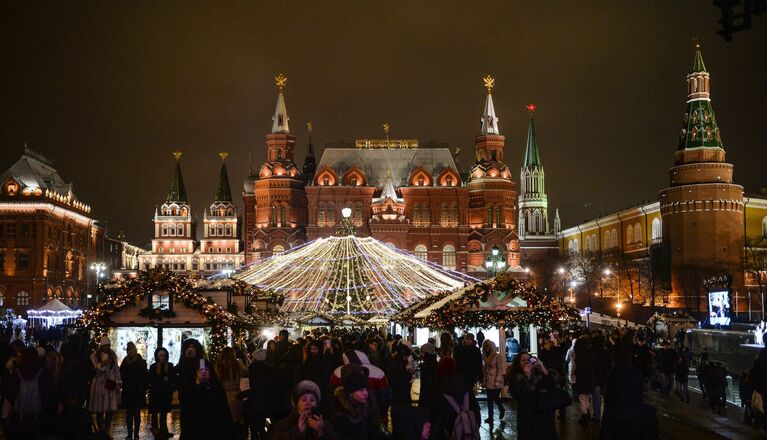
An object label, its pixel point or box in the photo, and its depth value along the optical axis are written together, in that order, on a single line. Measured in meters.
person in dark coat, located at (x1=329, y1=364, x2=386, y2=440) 6.48
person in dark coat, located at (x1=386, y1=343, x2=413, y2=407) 11.26
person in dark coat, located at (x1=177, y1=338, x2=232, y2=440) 8.23
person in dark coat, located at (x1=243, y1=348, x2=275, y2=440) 10.30
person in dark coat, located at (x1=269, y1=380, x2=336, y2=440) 5.99
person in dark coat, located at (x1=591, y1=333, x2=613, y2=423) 15.51
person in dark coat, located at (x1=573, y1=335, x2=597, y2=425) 15.34
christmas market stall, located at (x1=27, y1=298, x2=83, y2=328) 49.38
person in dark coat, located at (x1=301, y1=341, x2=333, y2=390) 12.20
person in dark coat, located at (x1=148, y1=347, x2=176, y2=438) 13.52
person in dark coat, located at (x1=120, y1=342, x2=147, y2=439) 13.84
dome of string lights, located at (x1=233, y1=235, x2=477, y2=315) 32.34
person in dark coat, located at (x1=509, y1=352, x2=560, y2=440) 9.32
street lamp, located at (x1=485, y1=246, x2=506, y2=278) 26.75
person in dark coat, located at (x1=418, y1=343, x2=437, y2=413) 10.02
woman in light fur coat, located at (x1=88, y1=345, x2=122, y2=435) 13.88
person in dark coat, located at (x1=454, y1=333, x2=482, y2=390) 14.15
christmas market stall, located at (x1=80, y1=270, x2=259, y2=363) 18.69
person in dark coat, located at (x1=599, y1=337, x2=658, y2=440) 7.56
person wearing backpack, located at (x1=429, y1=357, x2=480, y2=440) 8.57
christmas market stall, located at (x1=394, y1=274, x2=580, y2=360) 19.42
